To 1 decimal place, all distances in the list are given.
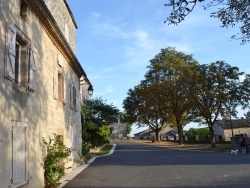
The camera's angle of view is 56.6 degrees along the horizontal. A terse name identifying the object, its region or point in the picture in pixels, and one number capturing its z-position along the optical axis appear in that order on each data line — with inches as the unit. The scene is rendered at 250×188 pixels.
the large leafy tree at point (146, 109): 1318.6
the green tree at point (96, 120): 708.9
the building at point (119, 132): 3064.8
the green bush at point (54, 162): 302.5
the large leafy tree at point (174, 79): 1124.1
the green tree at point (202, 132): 1618.9
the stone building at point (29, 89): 209.7
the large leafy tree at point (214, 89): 972.0
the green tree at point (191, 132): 1773.0
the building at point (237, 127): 1768.9
